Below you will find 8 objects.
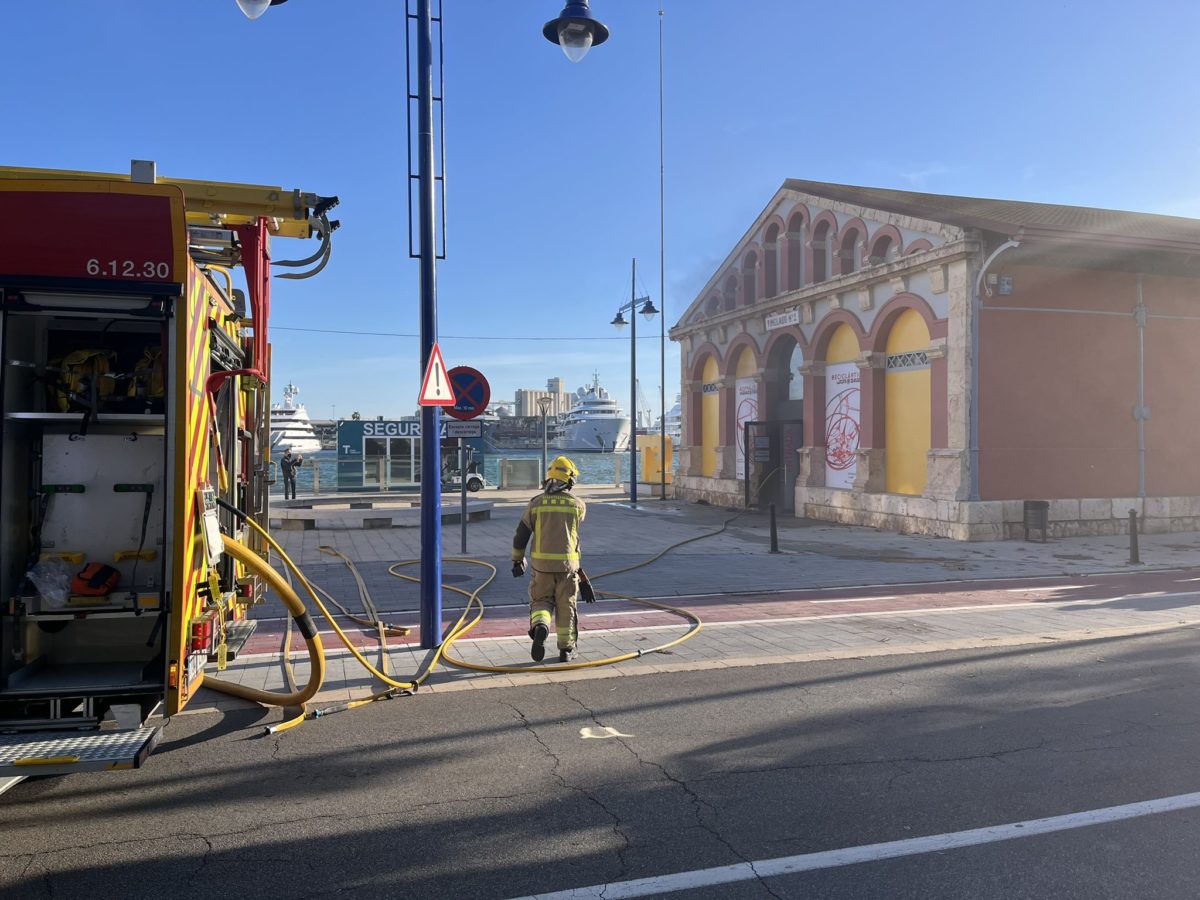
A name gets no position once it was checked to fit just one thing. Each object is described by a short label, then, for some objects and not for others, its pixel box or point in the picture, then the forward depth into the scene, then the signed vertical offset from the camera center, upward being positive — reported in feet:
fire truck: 12.92 -0.41
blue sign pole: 23.97 +3.75
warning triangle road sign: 23.50 +1.62
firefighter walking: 22.36 -3.01
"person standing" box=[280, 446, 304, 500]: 86.72 -2.49
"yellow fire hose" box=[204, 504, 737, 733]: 14.98 -5.55
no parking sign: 36.45 +2.27
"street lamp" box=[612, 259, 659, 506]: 87.56 +11.80
